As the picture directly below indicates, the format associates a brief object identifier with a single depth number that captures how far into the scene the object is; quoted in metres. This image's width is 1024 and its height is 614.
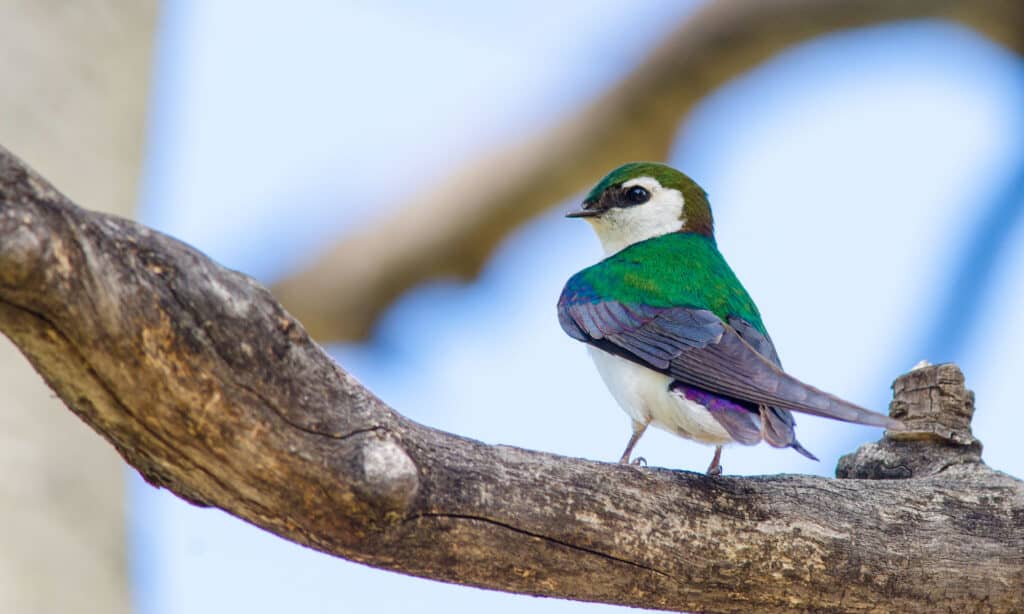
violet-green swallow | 8.05
